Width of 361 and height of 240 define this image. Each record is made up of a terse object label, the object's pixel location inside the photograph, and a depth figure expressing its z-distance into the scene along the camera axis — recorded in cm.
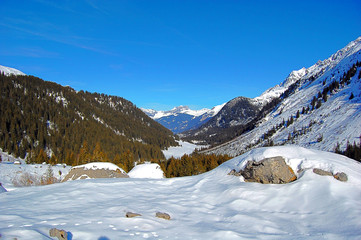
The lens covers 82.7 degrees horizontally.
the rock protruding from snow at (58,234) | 649
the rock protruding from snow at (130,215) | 949
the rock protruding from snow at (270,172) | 1505
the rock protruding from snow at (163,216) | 1002
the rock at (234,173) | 1768
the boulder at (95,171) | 2675
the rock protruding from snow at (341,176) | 1319
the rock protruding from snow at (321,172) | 1388
